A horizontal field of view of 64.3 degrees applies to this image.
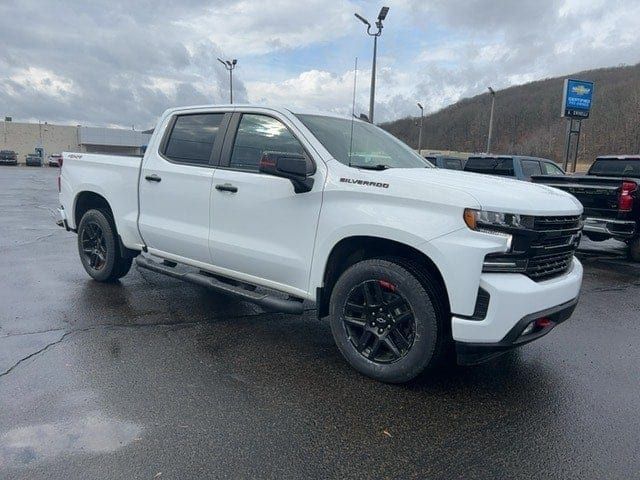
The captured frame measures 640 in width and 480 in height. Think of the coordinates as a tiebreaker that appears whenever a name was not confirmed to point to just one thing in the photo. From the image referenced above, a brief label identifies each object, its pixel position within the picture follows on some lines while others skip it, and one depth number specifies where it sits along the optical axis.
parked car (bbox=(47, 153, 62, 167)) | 59.03
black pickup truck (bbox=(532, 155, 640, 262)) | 8.15
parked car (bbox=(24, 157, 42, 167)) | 60.53
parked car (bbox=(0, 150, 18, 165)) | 58.03
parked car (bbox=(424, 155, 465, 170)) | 19.20
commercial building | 74.00
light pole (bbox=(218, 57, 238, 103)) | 27.88
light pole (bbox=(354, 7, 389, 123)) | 15.43
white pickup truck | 3.16
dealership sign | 27.25
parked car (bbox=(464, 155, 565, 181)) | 12.91
